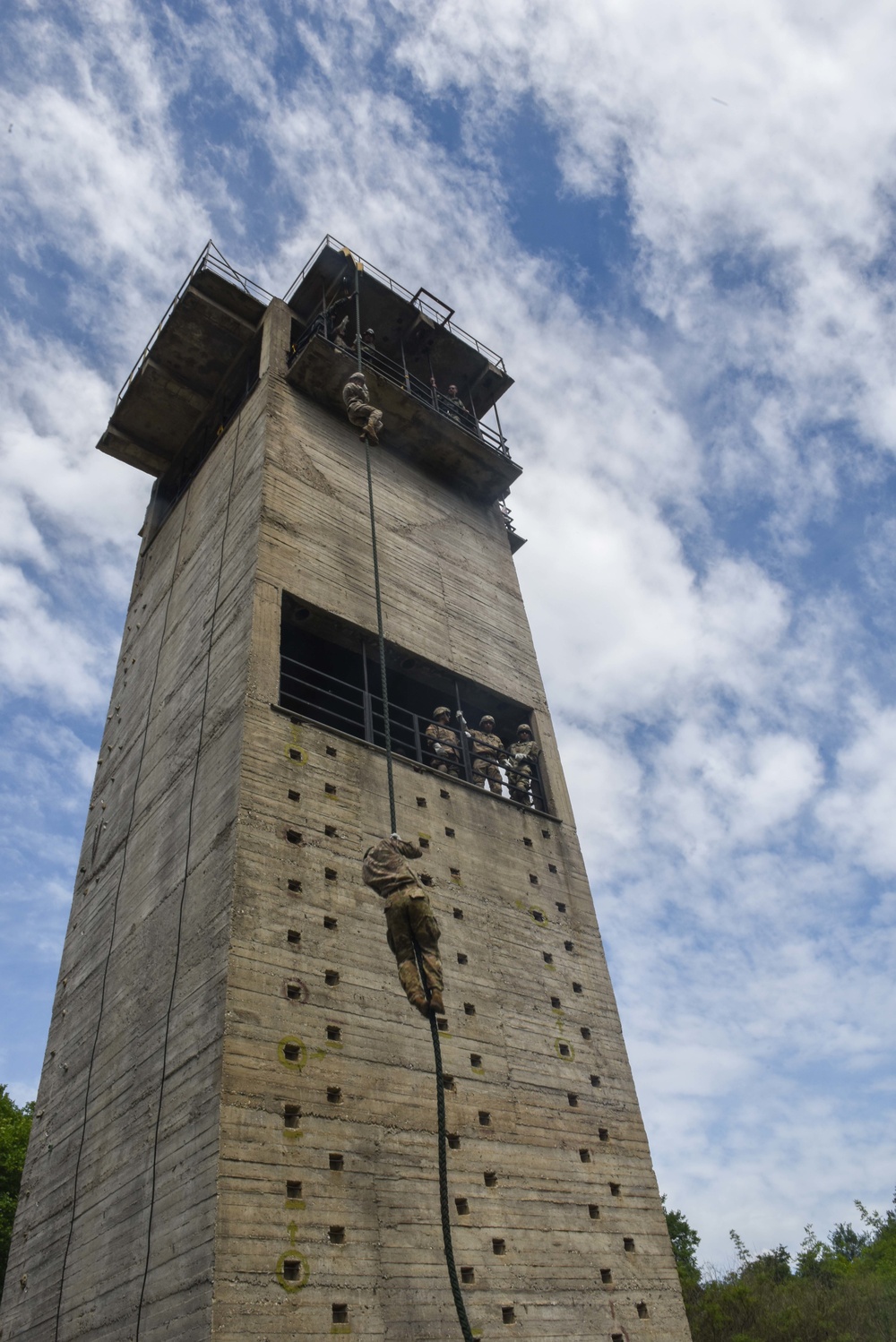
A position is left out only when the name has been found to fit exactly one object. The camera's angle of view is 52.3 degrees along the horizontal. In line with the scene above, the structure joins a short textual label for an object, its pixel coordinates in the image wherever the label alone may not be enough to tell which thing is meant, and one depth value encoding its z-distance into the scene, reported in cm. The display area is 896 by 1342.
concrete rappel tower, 891
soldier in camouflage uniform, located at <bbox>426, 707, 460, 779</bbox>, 1480
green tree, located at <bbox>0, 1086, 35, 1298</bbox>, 2094
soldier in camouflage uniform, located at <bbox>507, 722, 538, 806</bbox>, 1570
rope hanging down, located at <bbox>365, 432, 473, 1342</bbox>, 646
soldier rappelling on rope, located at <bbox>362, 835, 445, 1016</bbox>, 764
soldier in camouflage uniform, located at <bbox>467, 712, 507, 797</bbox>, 1529
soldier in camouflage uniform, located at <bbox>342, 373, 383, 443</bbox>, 1421
